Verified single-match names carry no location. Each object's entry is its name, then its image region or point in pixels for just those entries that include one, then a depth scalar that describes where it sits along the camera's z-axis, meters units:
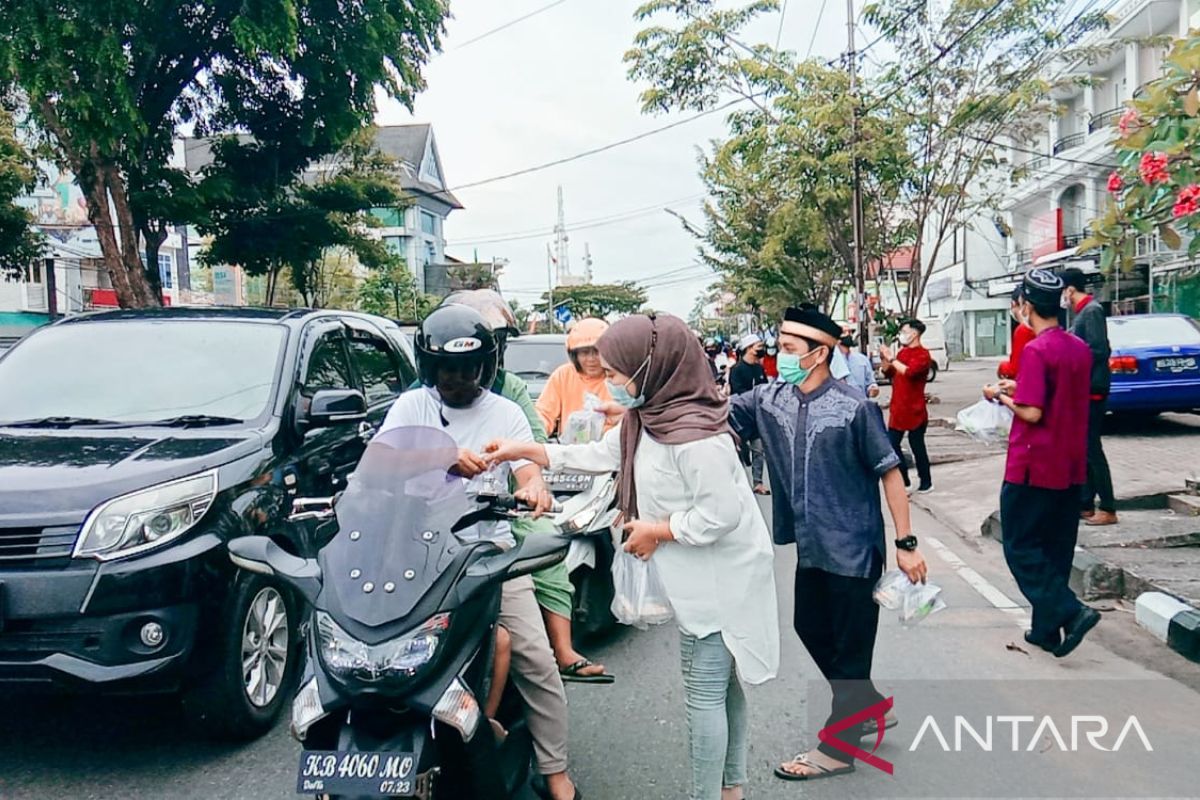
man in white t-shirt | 3.07
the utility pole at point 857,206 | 16.28
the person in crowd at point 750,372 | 10.43
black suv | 3.41
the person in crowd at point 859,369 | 9.31
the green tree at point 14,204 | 17.41
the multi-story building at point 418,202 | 47.44
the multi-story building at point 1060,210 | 24.41
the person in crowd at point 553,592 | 3.68
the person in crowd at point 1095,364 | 6.72
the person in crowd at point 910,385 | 9.03
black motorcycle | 2.32
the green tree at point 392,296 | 35.62
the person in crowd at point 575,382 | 5.68
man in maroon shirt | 4.78
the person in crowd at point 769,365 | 11.21
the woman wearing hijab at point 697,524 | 2.90
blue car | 11.56
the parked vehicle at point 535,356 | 10.14
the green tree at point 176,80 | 12.91
